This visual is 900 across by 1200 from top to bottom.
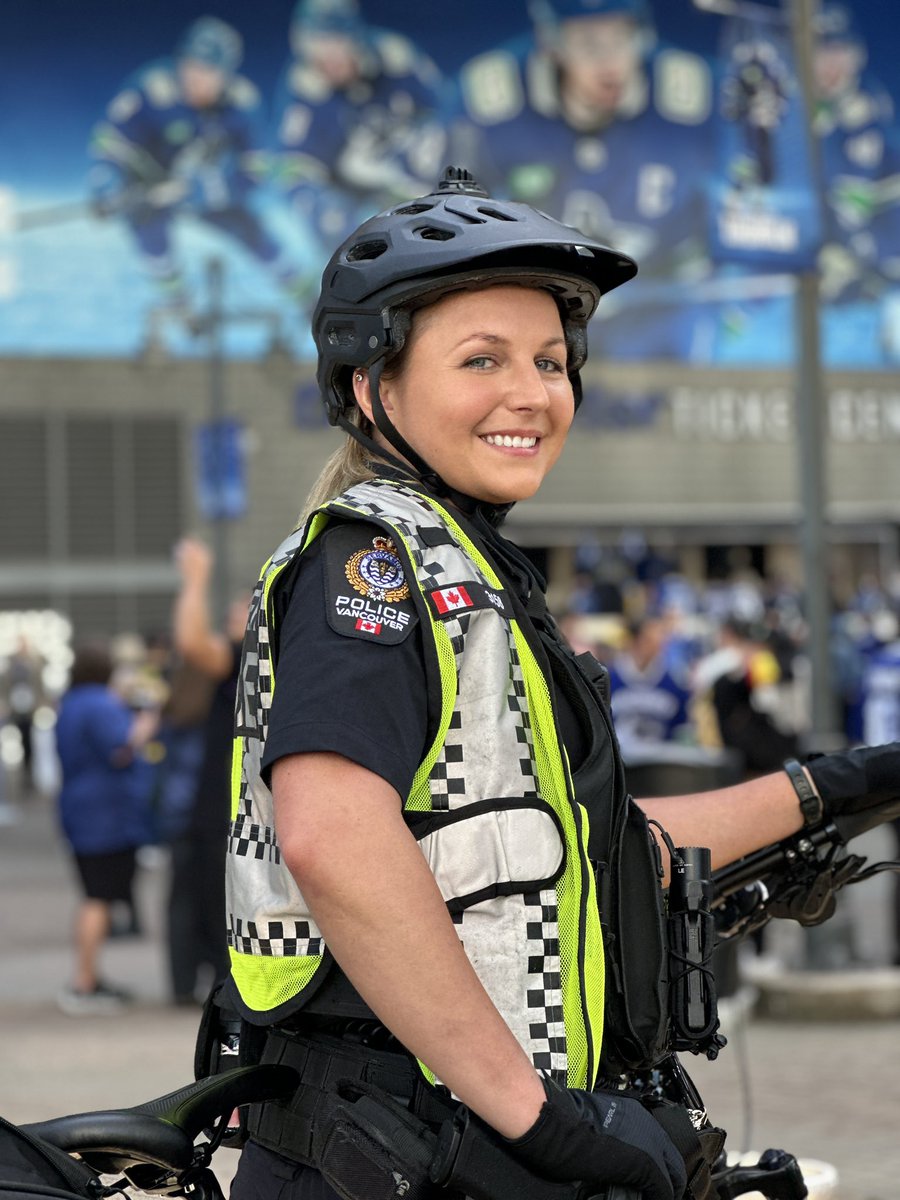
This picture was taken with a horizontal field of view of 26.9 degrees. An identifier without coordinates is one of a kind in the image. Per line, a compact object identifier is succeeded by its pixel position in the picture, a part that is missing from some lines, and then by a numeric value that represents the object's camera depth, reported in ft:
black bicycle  6.88
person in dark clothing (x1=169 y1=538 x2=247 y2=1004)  30.12
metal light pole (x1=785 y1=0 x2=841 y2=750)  32.24
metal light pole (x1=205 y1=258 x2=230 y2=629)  83.51
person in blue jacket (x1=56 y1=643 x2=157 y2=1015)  32.89
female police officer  6.80
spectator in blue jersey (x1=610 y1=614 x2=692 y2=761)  43.01
